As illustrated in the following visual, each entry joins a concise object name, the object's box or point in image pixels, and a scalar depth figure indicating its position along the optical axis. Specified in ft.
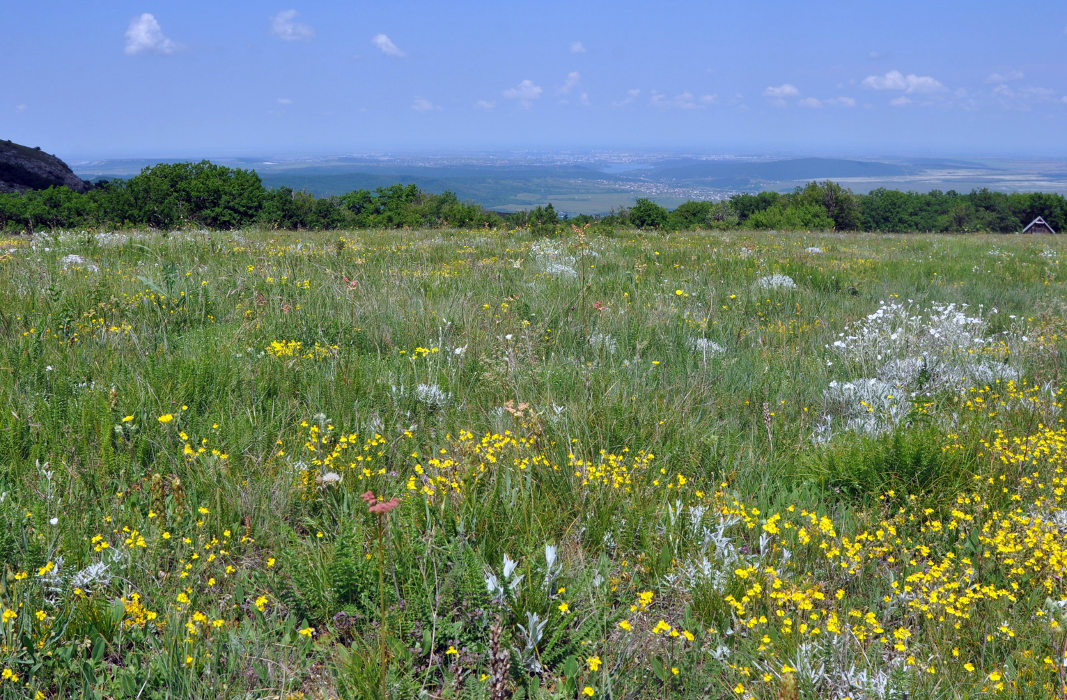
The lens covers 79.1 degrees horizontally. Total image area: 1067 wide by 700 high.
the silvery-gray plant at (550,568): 7.59
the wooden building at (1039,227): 289.12
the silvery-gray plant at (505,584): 7.31
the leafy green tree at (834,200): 332.80
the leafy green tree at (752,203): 344.49
